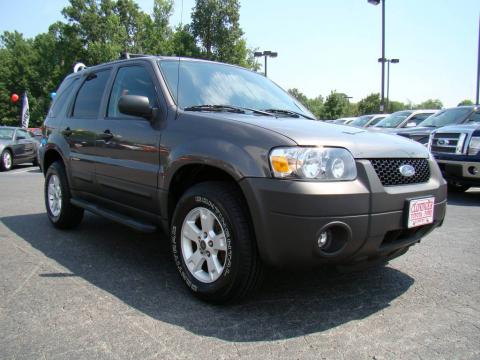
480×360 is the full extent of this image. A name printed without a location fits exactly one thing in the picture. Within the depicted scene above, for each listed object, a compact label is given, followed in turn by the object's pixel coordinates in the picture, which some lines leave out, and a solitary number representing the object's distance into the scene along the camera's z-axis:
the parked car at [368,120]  18.31
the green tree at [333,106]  54.94
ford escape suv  2.56
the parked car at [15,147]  14.20
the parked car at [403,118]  13.48
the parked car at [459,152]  7.05
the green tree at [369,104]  65.86
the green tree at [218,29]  37.84
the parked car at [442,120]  9.15
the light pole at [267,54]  29.64
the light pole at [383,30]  21.52
